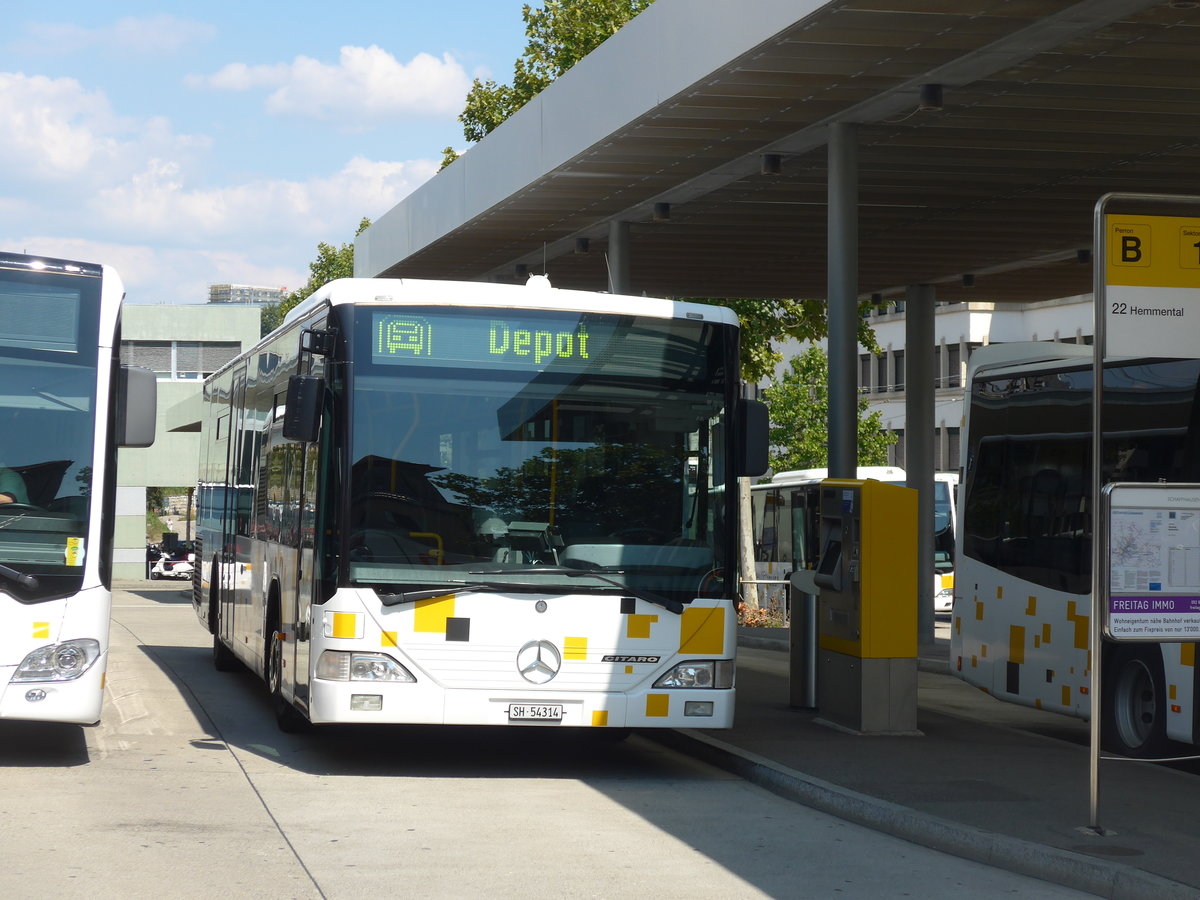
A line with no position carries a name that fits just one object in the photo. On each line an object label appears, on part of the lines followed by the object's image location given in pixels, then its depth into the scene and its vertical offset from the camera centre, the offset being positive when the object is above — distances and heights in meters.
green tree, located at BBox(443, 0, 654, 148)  40.75 +11.66
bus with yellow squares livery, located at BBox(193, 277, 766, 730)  10.66 +0.19
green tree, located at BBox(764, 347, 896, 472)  58.67 +4.14
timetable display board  8.69 -0.05
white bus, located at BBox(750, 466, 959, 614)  38.06 +0.39
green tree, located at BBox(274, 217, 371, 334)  79.38 +12.30
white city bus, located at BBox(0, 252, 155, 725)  10.24 +0.34
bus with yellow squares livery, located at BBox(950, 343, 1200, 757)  12.15 +0.21
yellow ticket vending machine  12.73 -0.44
